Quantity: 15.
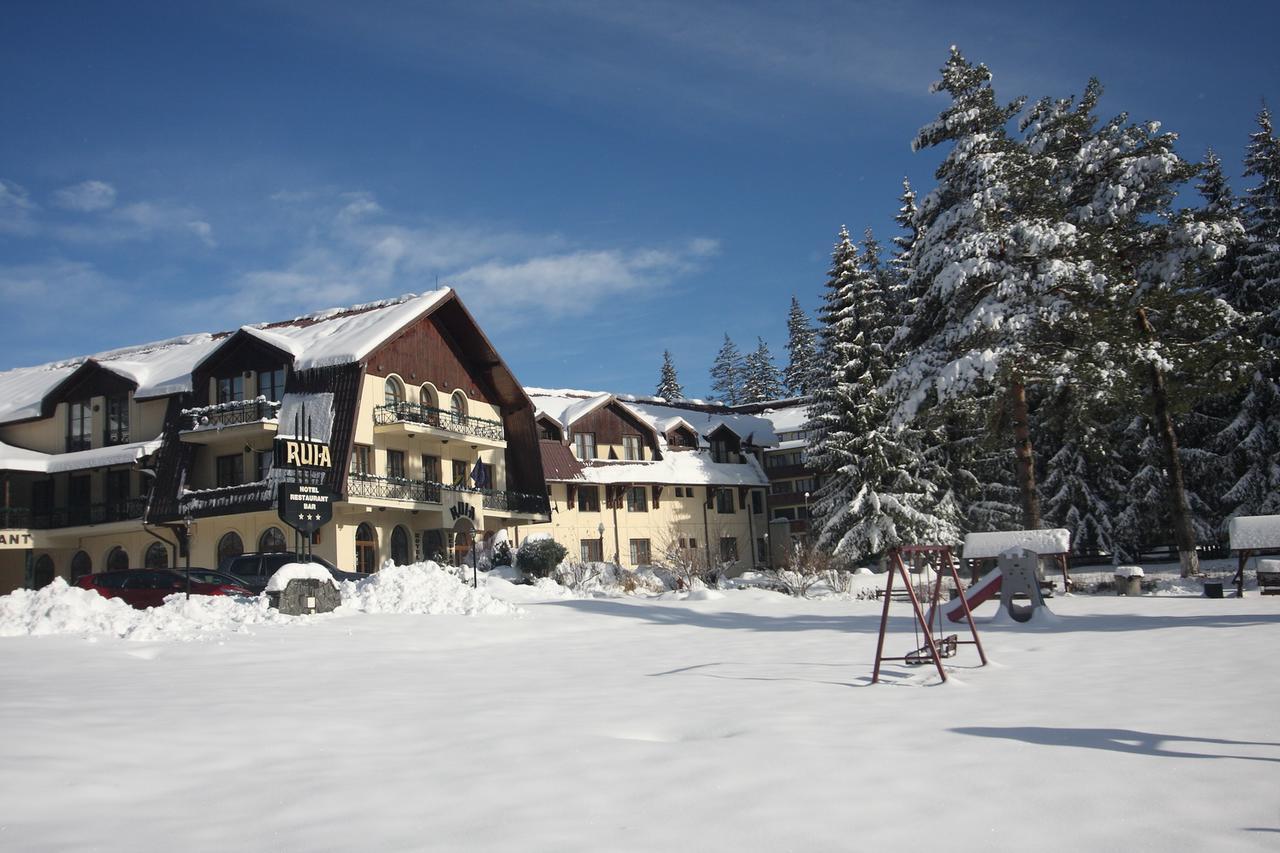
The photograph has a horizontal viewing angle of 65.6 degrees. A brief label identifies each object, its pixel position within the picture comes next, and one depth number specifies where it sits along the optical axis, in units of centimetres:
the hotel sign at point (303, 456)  2927
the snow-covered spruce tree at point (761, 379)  8700
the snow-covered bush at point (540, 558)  3309
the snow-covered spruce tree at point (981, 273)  2633
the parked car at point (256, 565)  2486
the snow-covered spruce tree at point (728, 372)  9294
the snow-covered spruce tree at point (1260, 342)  3356
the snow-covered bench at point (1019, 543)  2573
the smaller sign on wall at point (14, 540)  3577
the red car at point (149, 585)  2106
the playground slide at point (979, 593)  1795
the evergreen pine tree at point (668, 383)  9075
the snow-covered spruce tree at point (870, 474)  3694
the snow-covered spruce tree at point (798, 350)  7706
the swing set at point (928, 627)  1080
